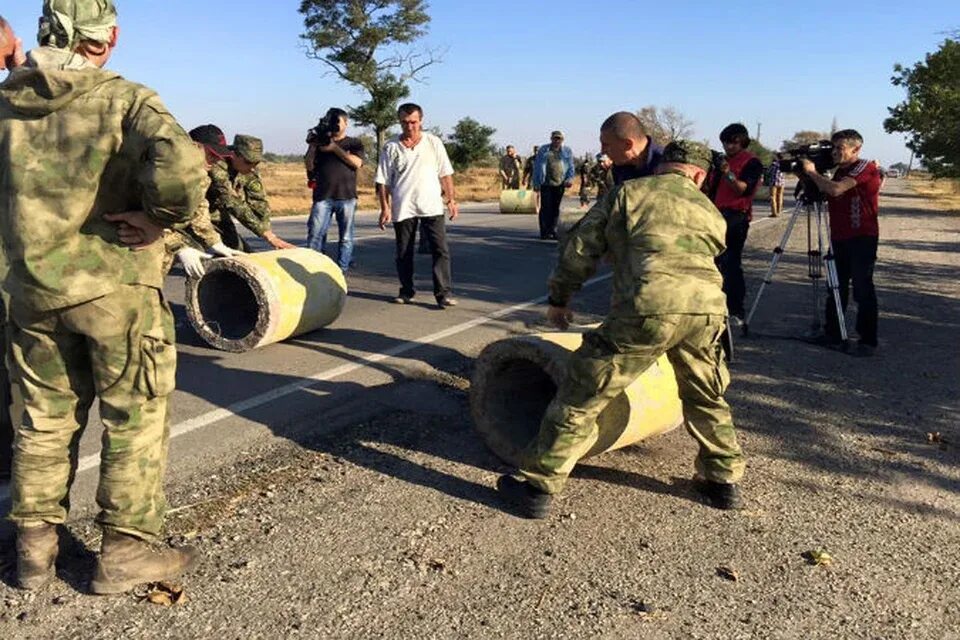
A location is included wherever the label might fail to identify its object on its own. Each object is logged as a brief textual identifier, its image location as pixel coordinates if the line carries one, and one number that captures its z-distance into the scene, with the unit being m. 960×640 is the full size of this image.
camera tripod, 6.87
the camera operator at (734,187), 6.95
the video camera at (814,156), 6.75
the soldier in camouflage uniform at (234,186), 6.98
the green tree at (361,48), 37.34
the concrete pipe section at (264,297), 6.26
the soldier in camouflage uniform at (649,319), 3.58
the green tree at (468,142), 48.56
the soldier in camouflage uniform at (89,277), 2.75
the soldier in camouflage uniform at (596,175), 18.70
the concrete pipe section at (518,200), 22.14
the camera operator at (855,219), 6.58
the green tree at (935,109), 33.41
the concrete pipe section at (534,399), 4.15
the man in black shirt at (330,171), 9.49
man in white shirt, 7.94
